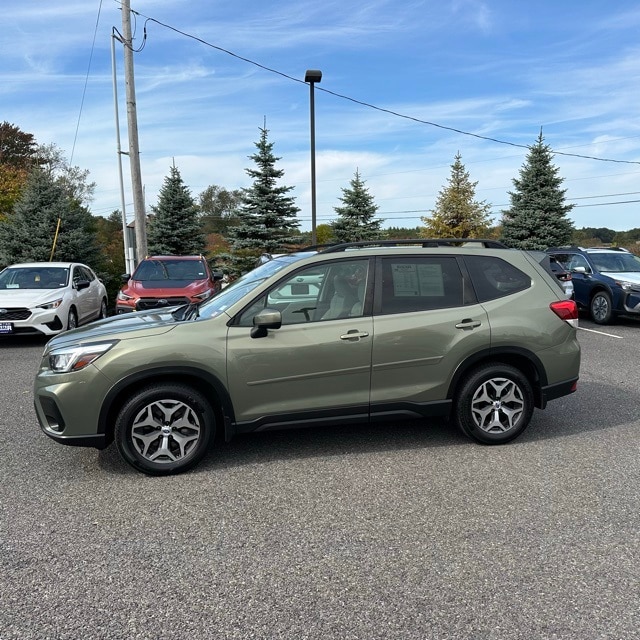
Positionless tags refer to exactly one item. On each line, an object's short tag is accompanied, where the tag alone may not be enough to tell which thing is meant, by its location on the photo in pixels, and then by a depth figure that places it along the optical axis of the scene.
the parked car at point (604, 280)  11.74
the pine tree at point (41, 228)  22.73
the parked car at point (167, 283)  11.01
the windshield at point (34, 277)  11.09
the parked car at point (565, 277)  12.71
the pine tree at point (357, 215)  32.25
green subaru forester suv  4.02
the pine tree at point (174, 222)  28.75
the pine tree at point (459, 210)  36.59
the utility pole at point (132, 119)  15.18
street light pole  15.20
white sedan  9.82
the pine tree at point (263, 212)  26.00
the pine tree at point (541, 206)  29.31
